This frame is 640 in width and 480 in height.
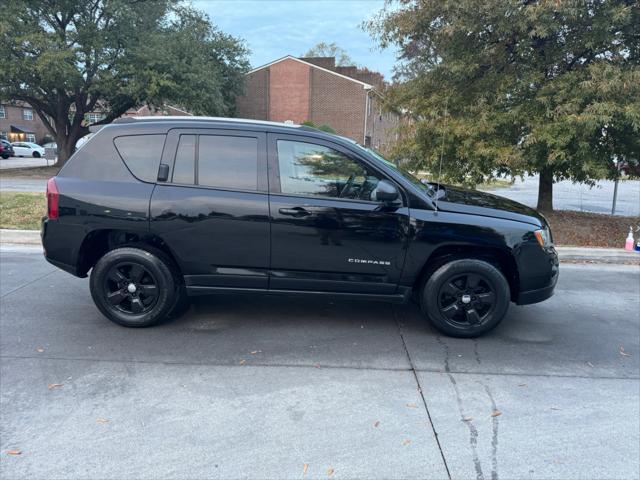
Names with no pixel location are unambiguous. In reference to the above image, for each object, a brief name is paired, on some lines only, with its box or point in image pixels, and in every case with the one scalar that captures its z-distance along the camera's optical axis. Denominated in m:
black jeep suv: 4.32
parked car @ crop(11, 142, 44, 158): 41.19
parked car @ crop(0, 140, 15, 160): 36.28
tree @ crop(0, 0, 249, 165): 20.03
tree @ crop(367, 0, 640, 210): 7.81
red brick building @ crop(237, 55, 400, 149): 40.56
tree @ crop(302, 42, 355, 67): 76.19
